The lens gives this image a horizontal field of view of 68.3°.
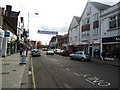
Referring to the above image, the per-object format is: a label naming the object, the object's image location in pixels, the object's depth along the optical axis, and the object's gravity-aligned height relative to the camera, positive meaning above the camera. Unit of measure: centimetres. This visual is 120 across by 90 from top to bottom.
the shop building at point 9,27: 1472 +417
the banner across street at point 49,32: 2094 +343
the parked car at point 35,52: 1998 -131
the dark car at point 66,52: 2268 -149
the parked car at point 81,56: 1415 -159
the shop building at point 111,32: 1394 +251
